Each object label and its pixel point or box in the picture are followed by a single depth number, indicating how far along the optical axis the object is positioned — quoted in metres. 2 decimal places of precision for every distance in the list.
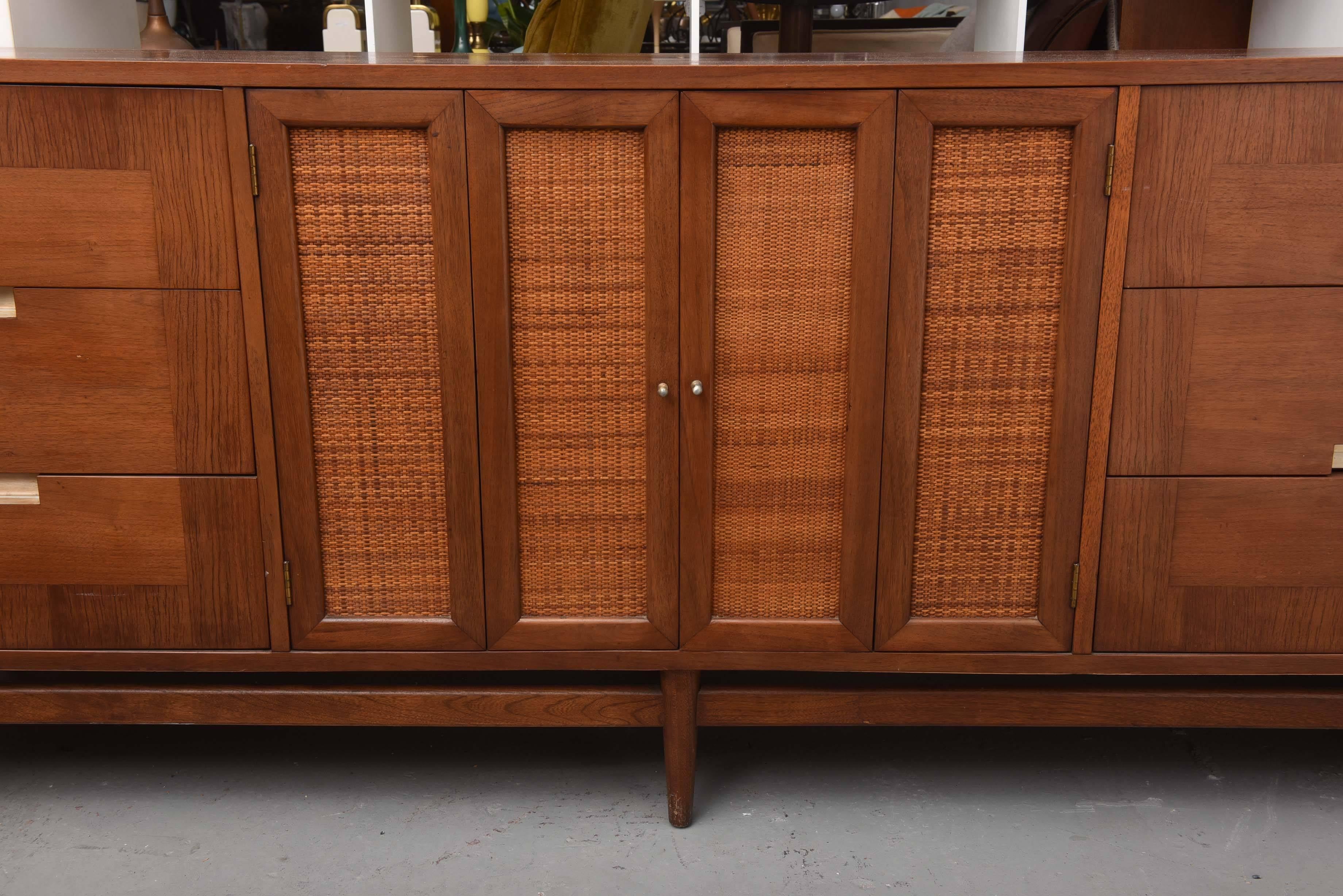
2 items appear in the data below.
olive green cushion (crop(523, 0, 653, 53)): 1.43
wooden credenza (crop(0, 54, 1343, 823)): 1.01
